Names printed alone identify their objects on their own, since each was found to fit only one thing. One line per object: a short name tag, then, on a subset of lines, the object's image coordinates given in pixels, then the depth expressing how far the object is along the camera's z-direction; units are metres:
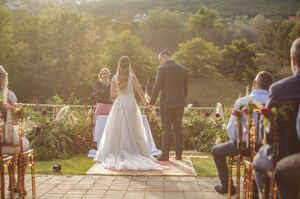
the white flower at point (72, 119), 11.15
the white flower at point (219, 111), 11.52
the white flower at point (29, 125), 10.06
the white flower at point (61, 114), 10.66
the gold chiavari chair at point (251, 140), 4.48
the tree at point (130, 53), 70.69
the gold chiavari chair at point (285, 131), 3.81
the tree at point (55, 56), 51.91
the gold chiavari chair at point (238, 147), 5.03
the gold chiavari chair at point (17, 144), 5.07
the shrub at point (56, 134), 9.93
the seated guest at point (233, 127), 5.61
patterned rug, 7.95
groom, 9.51
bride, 9.15
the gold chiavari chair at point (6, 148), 4.80
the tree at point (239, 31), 82.94
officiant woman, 10.98
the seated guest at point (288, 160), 3.53
